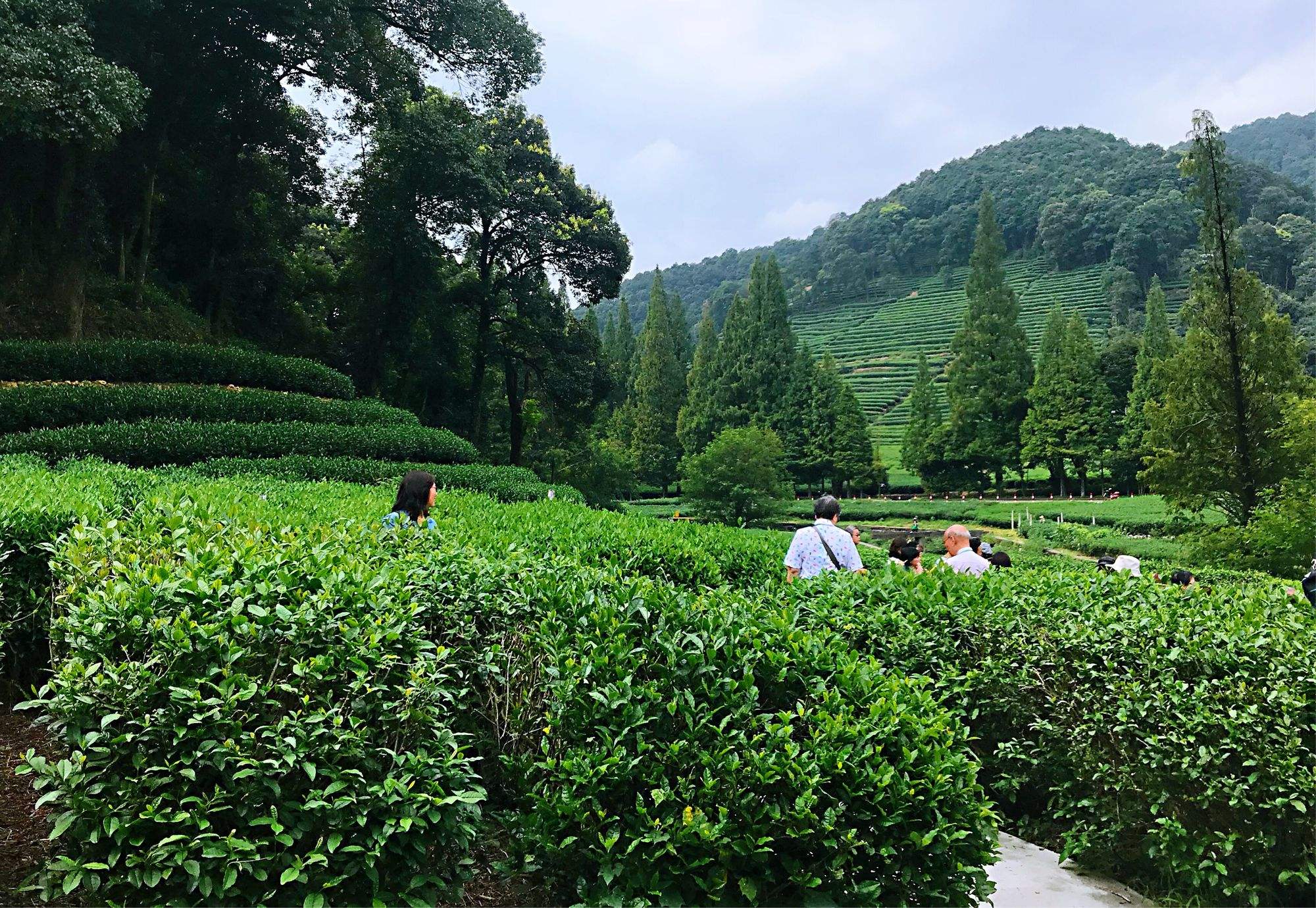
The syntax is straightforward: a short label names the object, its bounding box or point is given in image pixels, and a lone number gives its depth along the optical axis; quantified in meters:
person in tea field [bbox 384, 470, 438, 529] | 5.32
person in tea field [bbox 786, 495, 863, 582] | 5.60
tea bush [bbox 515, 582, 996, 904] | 2.41
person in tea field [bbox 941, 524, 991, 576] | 6.28
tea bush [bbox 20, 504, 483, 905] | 2.22
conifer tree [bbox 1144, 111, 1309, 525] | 20.02
